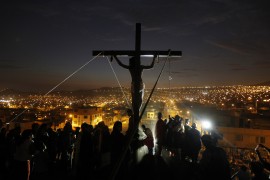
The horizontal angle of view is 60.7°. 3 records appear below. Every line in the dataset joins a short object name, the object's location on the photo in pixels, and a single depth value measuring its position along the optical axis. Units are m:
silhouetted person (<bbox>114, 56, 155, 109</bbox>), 6.61
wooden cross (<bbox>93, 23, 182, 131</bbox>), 6.54
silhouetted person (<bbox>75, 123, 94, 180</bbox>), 6.39
